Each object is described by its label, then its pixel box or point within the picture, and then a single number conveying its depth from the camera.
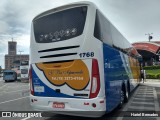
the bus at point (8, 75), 27.46
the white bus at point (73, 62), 3.77
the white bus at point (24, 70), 23.62
